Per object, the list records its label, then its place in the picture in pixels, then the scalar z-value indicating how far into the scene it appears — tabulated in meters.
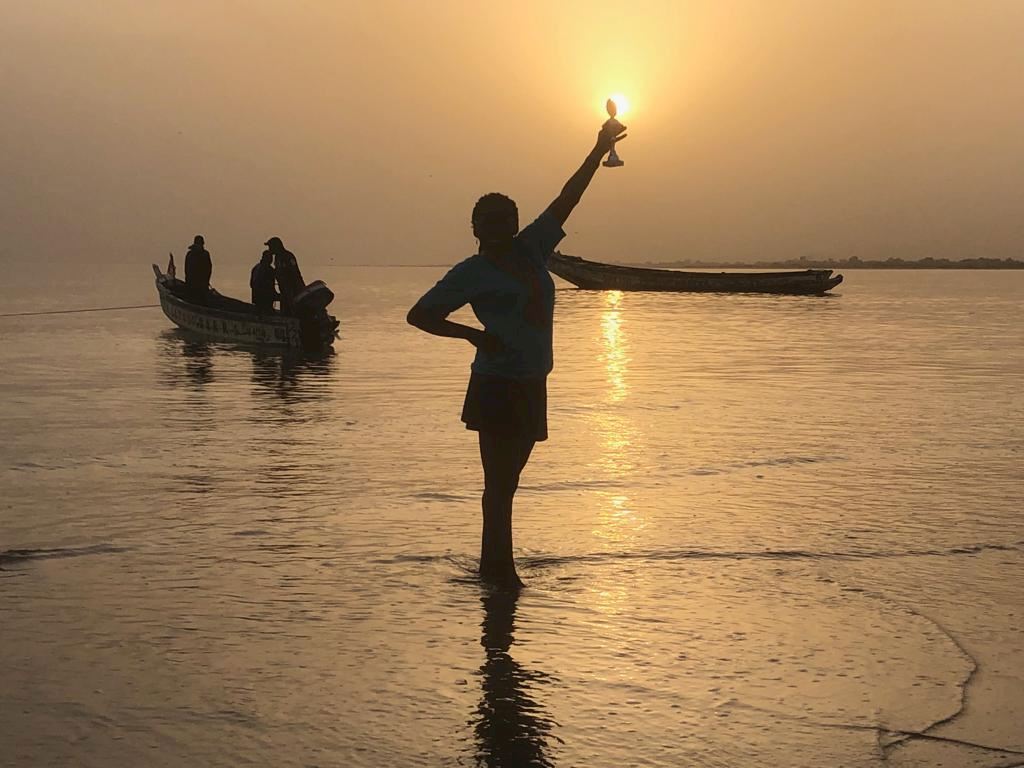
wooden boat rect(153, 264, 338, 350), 24.50
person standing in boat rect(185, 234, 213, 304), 30.16
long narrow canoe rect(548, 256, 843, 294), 80.88
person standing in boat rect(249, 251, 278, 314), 26.52
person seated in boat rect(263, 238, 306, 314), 25.22
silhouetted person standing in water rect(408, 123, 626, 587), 5.99
